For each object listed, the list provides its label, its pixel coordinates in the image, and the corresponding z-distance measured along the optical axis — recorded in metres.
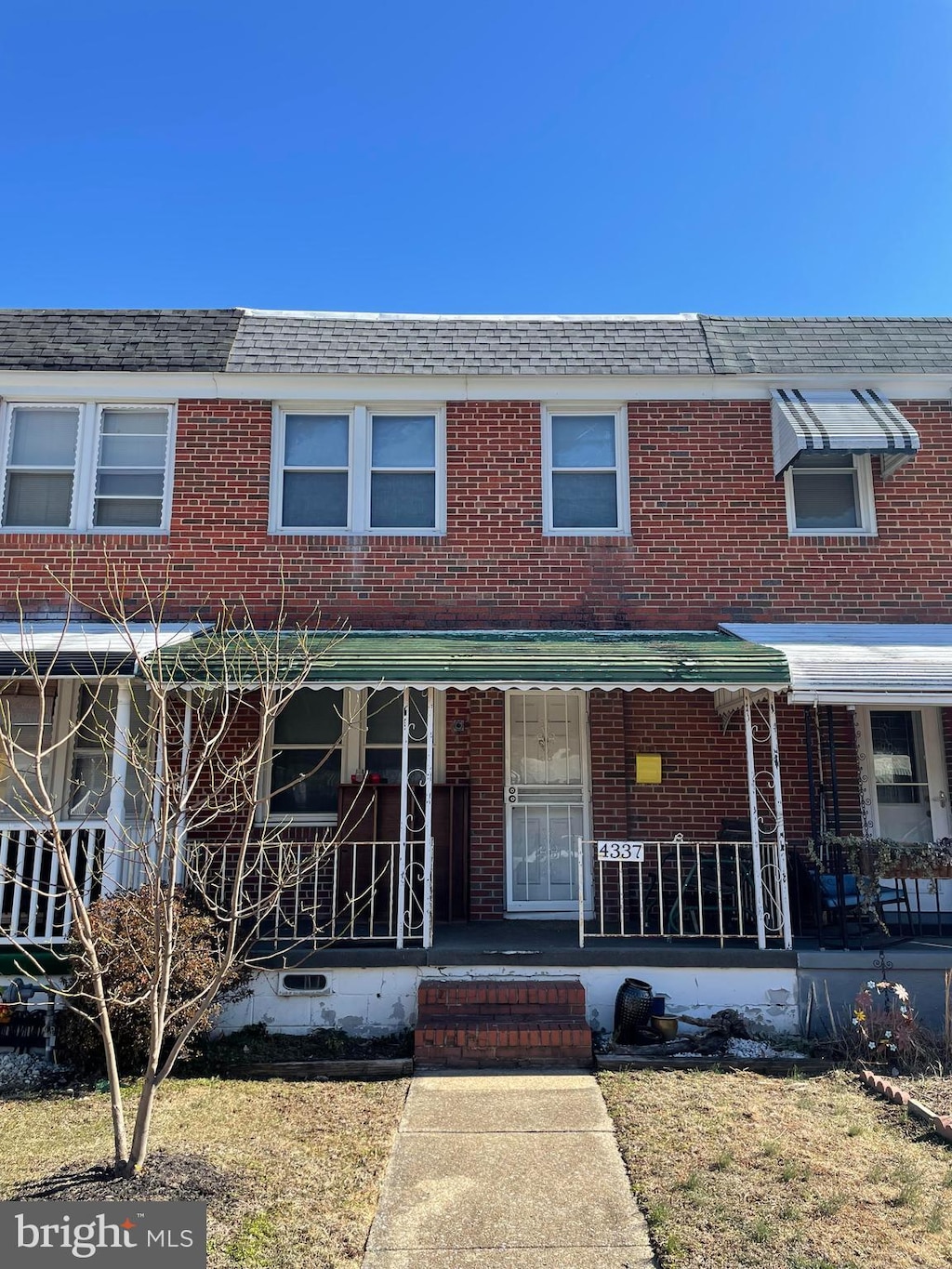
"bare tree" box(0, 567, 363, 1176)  4.47
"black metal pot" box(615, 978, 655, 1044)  7.04
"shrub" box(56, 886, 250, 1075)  6.28
